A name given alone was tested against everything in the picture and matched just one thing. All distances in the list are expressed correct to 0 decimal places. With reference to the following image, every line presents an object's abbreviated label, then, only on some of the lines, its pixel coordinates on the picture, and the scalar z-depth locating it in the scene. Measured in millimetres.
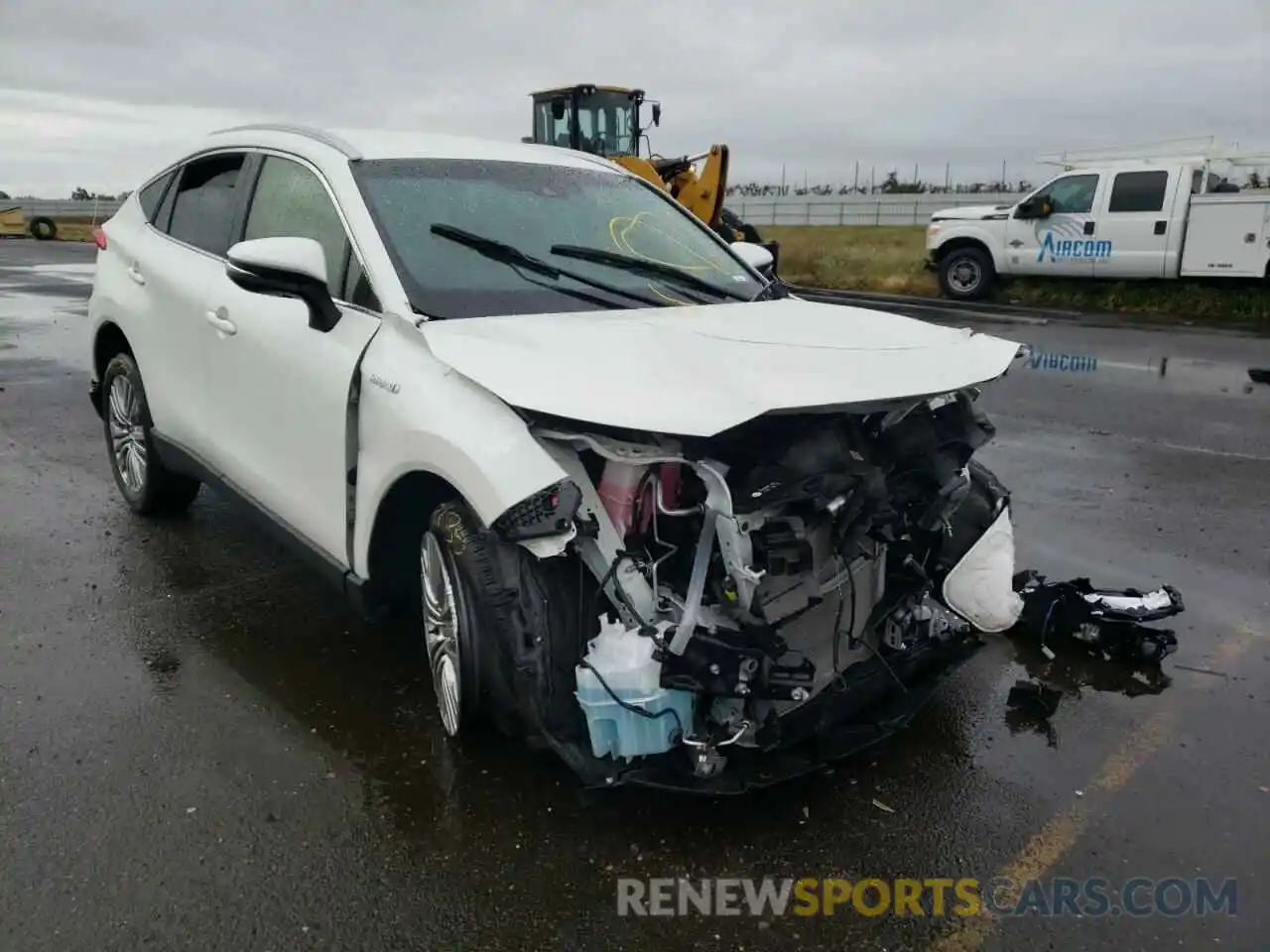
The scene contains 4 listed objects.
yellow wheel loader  16312
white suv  2793
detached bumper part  4094
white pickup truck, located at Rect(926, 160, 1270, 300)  15602
